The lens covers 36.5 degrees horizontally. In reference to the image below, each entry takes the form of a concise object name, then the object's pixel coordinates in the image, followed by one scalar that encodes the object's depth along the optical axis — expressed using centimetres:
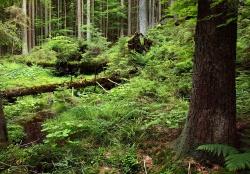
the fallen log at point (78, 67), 1803
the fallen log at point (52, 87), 1272
